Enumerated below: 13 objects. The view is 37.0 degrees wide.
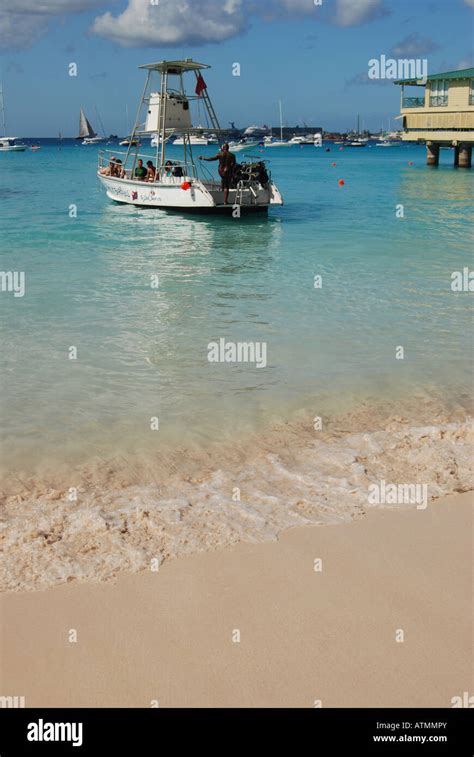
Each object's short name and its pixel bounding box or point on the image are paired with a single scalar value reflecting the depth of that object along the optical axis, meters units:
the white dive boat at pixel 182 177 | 26.19
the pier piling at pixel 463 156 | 55.28
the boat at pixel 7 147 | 128.41
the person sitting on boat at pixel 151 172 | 28.27
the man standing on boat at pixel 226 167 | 24.61
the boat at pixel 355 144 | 174.95
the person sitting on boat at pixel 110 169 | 31.15
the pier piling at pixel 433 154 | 60.25
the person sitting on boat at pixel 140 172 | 29.03
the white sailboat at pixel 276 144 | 167.73
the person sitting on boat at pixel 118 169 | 30.08
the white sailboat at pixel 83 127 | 124.56
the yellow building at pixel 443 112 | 49.50
